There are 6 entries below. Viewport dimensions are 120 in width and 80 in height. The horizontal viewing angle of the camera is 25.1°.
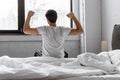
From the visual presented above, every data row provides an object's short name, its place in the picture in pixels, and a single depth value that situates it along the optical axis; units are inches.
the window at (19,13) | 179.6
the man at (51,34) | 106.4
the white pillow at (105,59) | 91.1
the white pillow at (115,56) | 98.5
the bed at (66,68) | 69.4
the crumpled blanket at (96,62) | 82.4
